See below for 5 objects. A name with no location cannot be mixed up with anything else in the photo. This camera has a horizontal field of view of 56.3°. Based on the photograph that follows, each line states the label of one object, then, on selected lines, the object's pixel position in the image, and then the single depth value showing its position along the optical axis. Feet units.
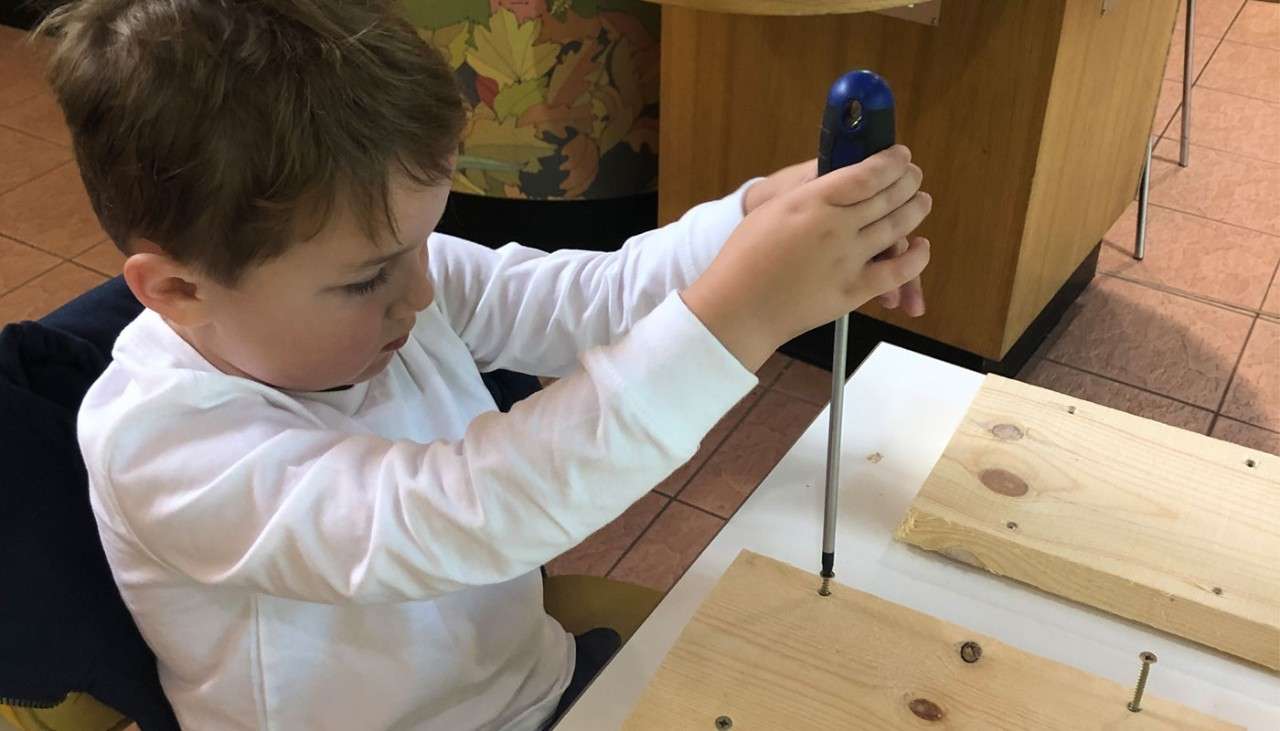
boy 2.02
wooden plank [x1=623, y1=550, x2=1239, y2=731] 2.05
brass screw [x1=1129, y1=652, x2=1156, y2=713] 2.03
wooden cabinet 5.38
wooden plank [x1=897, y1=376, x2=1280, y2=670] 2.31
